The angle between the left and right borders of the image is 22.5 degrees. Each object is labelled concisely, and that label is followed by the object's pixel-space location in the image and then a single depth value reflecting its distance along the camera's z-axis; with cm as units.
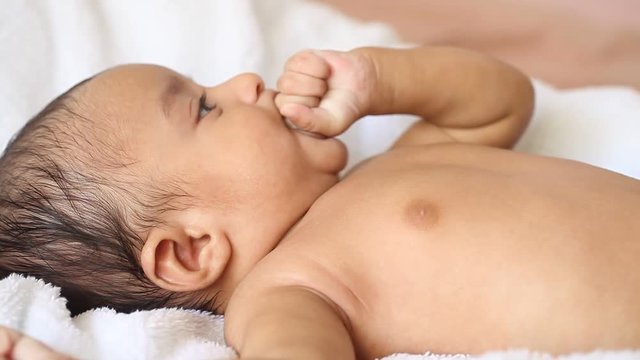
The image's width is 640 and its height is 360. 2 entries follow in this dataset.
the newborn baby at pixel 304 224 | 66
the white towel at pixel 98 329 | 65
